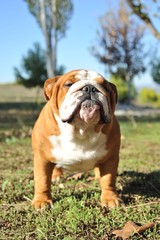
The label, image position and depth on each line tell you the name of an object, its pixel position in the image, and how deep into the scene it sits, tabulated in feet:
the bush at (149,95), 85.57
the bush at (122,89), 83.35
